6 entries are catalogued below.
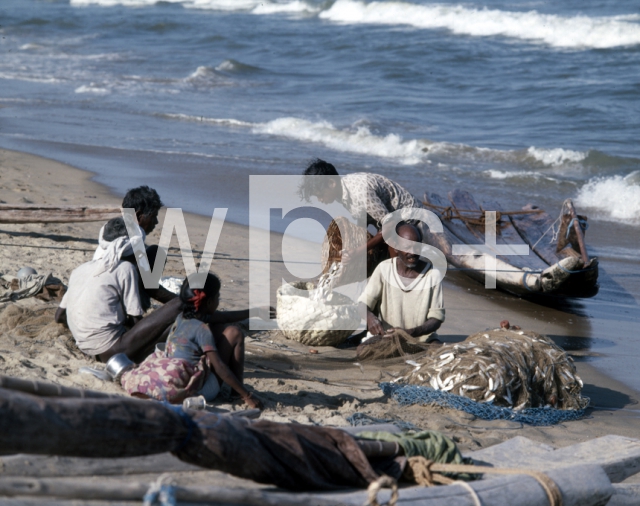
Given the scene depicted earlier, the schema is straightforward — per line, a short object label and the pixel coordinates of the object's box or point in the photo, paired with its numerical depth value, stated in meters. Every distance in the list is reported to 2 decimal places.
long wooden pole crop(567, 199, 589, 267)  13.84
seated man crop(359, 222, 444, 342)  10.77
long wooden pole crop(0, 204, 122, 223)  14.12
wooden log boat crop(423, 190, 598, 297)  13.77
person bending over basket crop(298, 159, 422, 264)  11.45
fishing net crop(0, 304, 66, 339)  9.70
